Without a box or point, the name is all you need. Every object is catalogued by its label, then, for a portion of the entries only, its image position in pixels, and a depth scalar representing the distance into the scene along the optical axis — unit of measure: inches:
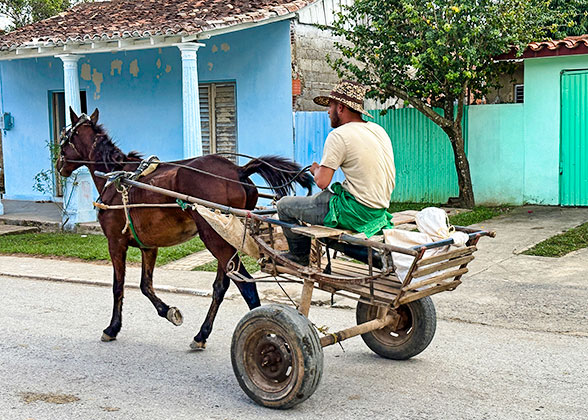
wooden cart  194.4
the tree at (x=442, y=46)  495.5
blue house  504.4
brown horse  255.1
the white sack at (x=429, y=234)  203.9
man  210.5
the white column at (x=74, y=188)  542.0
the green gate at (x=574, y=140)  527.2
